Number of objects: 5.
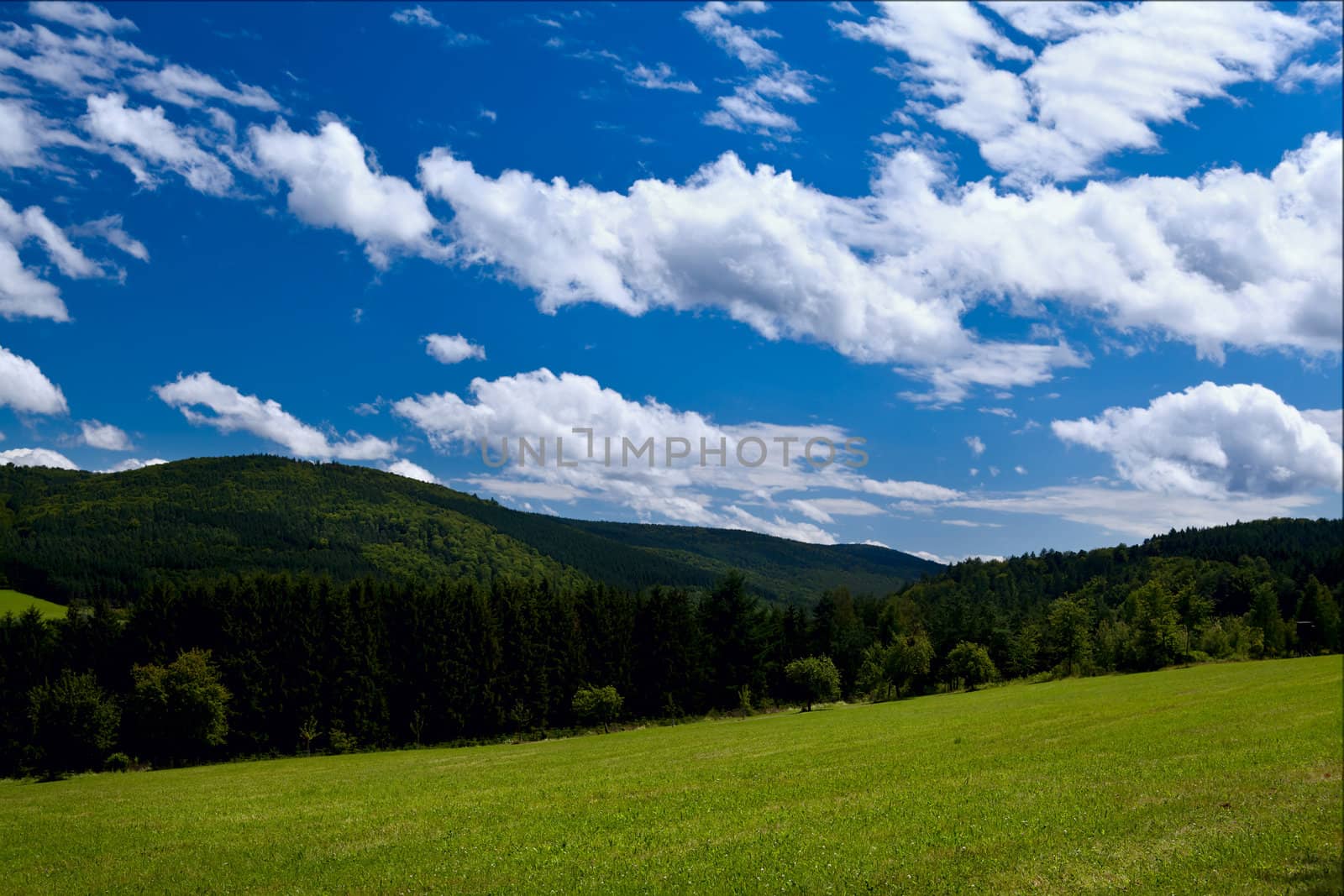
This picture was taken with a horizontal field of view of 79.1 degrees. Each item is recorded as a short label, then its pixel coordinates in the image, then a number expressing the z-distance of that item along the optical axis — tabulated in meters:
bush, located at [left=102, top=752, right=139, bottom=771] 55.88
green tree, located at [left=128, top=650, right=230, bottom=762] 57.41
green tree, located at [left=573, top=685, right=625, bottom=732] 73.69
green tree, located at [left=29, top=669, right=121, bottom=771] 54.47
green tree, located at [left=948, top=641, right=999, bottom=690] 99.56
